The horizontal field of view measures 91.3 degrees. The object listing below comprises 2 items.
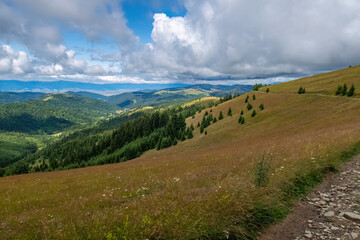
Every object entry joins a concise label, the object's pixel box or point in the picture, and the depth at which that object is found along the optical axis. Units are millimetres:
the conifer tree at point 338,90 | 70875
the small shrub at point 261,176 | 6860
